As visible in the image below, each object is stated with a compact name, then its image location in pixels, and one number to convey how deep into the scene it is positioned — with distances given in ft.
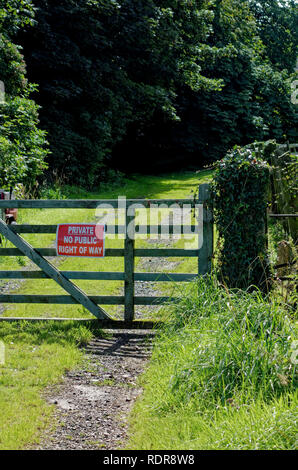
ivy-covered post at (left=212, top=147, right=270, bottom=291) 41.96
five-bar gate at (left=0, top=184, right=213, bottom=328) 44.14
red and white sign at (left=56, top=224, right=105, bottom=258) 44.80
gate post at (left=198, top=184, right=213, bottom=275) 43.79
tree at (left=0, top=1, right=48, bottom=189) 92.07
